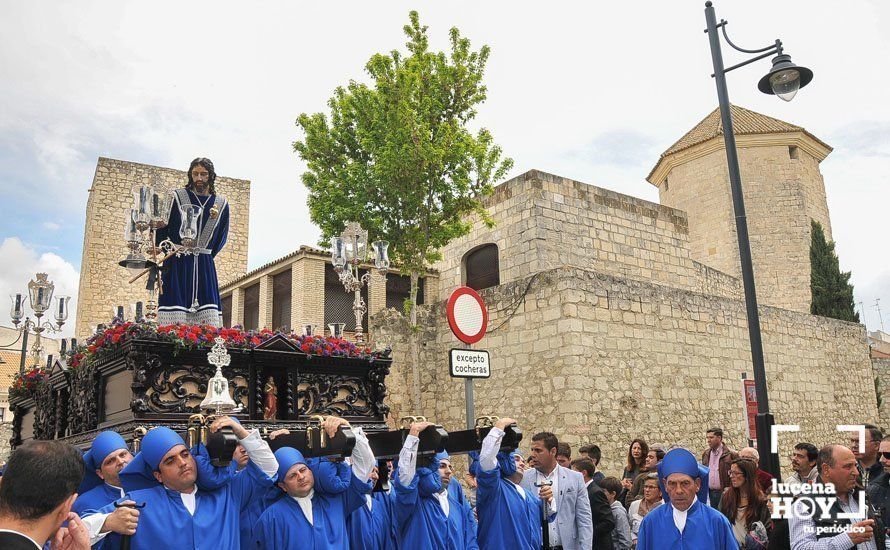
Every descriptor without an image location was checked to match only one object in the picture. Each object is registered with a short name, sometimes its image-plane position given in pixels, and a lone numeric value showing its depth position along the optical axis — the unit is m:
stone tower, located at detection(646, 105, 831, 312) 28.89
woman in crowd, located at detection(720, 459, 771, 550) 5.54
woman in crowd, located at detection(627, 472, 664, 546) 6.59
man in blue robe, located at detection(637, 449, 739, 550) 4.53
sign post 6.85
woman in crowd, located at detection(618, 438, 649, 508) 8.84
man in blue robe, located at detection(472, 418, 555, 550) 5.79
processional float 4.84
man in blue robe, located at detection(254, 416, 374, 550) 4.48
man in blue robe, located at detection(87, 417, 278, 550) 3.82
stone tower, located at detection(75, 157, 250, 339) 23.75
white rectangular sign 6.80
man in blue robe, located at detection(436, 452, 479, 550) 5.60
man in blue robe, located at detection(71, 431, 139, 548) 4.34
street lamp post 6.88
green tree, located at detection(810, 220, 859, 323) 26.69
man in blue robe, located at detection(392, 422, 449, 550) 5.25
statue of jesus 6.30
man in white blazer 6.44
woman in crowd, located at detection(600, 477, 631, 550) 6.90
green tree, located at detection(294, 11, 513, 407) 14.91
